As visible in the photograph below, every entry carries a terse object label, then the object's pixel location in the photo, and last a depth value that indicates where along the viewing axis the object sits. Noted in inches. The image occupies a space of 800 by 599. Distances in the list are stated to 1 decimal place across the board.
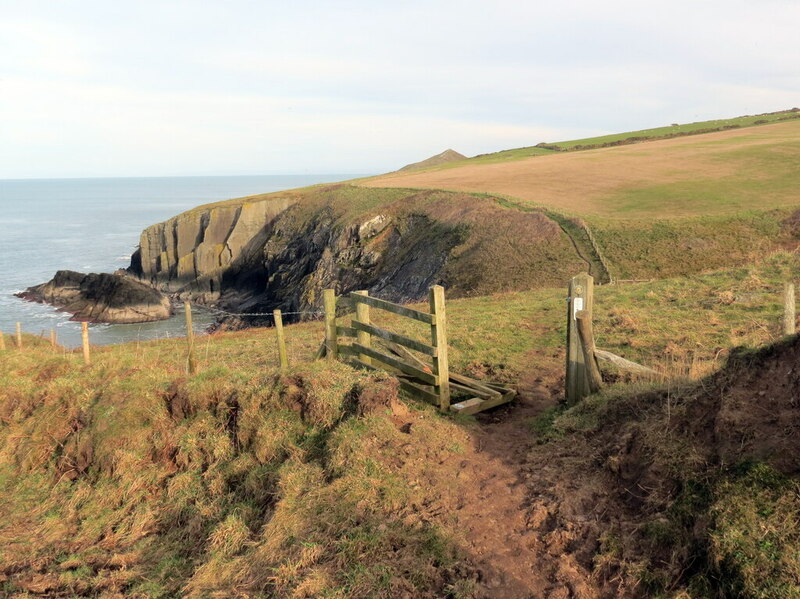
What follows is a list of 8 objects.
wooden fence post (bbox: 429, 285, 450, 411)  366.9
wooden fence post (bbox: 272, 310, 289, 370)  472.7
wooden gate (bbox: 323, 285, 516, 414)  372.2
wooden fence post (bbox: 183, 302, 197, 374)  469.1
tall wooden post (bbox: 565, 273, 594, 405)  343.3
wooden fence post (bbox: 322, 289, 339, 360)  431.2
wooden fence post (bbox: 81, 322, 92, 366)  490.9
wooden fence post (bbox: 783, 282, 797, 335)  369.7
